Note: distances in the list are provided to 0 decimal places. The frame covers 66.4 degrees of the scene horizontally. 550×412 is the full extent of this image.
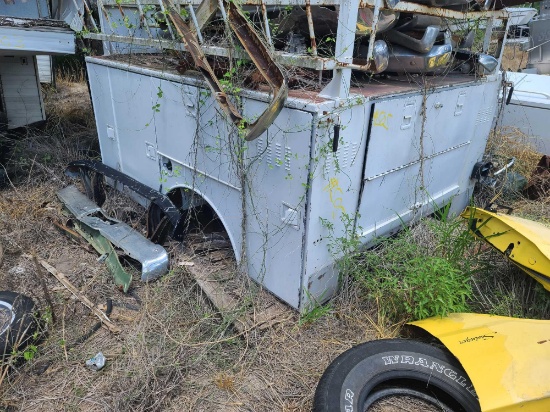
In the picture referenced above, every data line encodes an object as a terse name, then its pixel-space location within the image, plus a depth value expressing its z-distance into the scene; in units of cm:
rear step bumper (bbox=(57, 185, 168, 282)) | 332
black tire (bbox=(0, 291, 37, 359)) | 257
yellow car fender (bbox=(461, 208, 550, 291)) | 261
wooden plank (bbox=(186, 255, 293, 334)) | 286
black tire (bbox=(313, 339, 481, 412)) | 226
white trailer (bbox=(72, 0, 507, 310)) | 247
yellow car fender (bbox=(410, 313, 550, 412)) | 208
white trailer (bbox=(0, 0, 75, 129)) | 585
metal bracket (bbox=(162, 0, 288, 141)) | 225
